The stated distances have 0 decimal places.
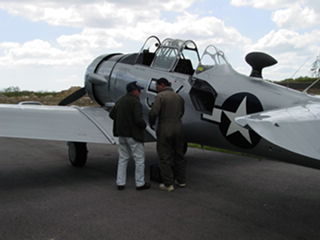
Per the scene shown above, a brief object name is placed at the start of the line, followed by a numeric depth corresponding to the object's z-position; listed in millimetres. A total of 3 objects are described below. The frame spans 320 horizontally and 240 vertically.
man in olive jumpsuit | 5500
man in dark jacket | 5555
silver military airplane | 3113
